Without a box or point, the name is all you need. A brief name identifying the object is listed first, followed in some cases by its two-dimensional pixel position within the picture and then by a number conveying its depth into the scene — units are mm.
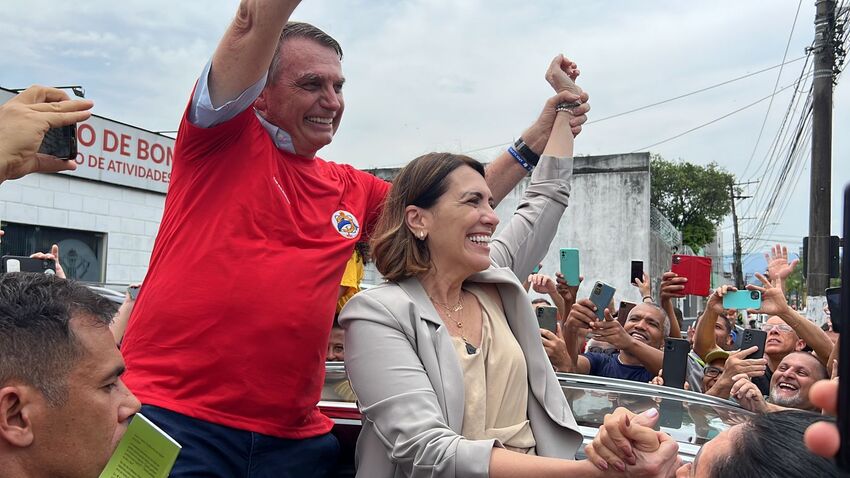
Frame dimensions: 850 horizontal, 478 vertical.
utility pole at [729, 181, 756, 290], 42062
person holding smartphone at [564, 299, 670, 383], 4773
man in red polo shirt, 2197
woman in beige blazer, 2072
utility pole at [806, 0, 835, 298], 12000
